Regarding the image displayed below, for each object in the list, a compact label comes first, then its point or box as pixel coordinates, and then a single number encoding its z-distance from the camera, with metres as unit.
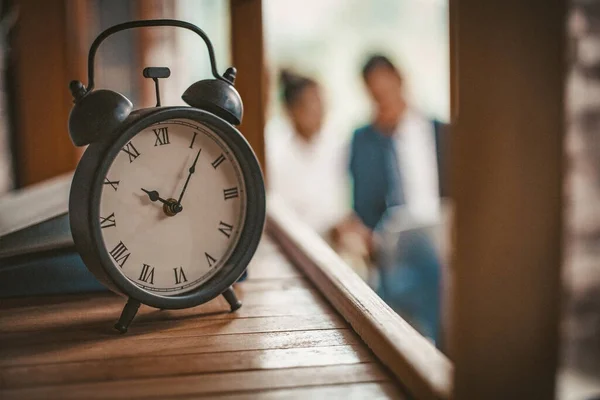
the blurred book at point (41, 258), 0.75
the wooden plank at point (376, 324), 0.62
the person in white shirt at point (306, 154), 2.23
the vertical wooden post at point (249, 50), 1.00
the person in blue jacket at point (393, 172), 1.69
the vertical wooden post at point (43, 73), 1.12
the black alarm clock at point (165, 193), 0.69
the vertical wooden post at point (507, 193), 0.58
